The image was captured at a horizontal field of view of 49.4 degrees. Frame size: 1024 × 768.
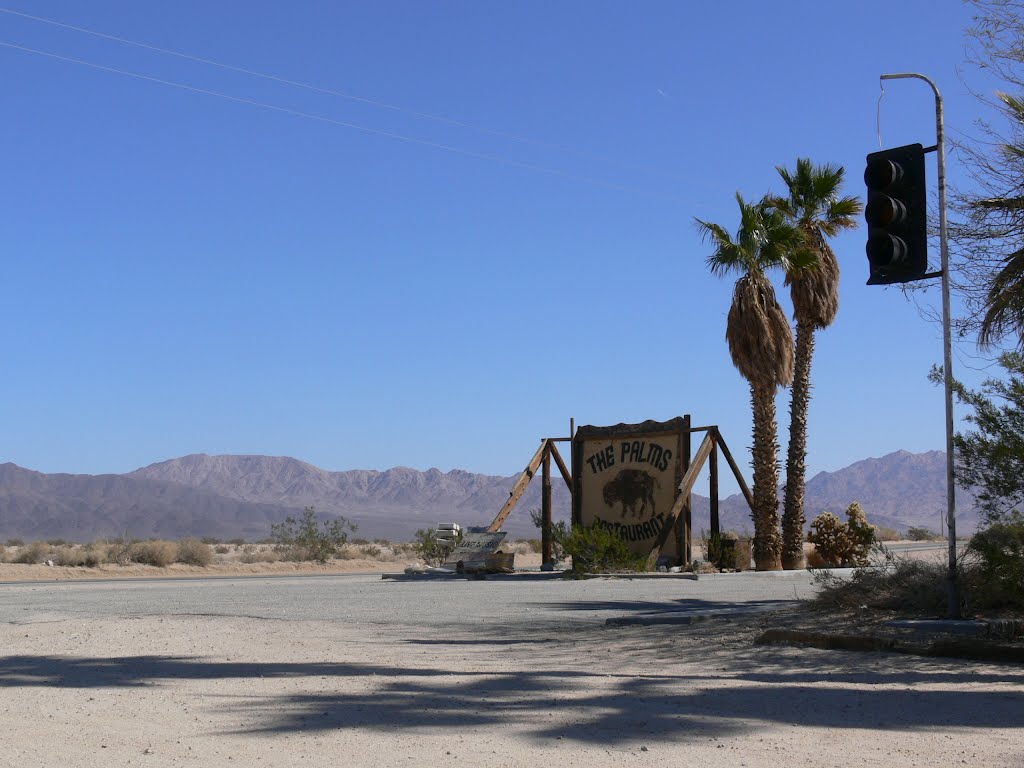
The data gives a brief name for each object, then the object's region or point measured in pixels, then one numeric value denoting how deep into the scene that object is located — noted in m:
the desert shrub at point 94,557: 40.44
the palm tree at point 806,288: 27.36
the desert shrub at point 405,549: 53.78
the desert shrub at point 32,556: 43.33
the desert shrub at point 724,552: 26.31
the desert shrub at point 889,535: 64.88
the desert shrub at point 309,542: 45.06
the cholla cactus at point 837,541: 28.05
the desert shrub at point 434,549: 32.22
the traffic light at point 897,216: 10.90
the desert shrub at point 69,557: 40.78
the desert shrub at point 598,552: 24.31
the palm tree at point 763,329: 26.70
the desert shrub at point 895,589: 12.30
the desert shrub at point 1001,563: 11.29
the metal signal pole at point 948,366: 10.78
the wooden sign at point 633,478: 25.45
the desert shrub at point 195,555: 42.34
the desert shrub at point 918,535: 65.44
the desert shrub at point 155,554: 41.41
